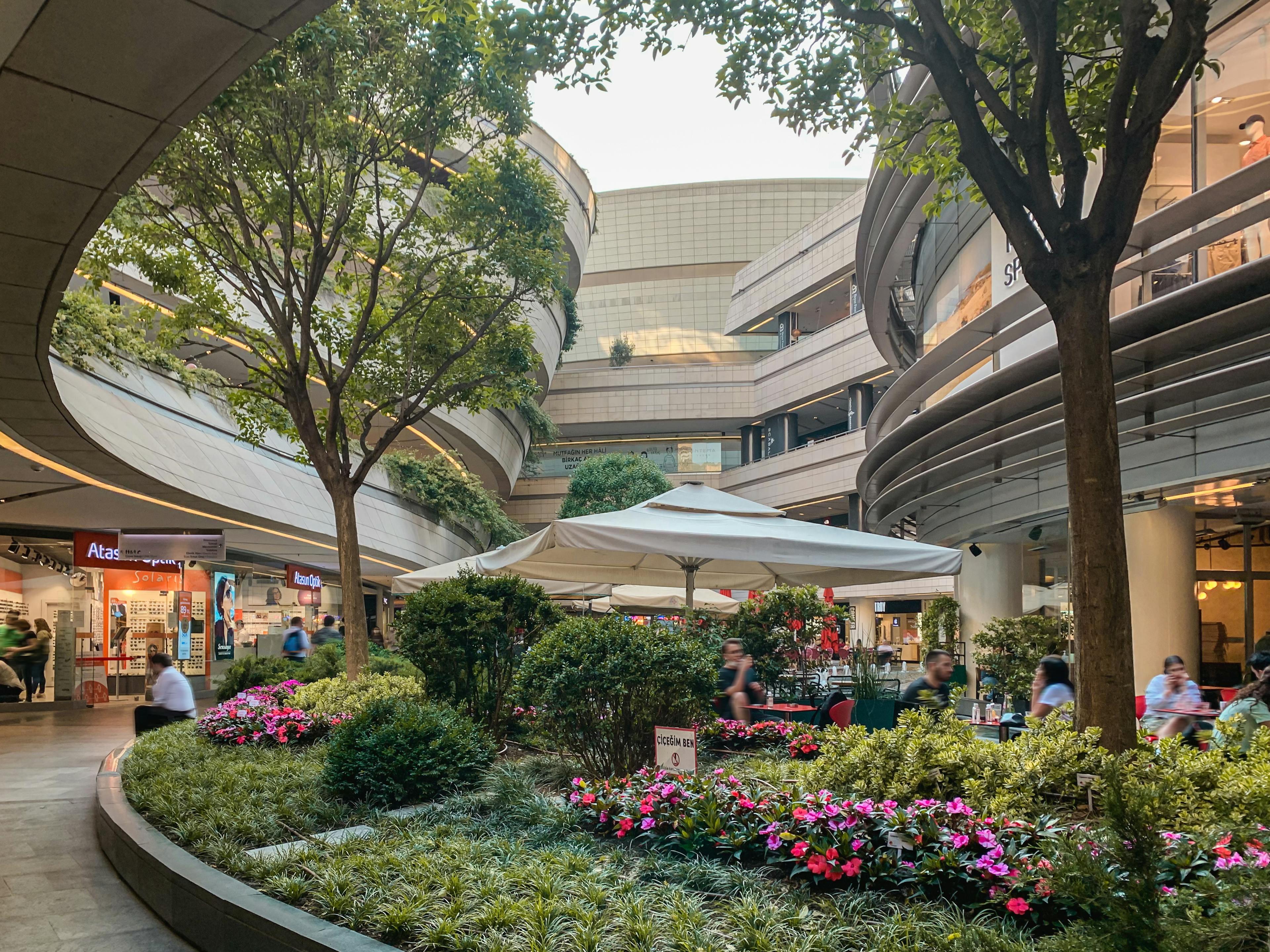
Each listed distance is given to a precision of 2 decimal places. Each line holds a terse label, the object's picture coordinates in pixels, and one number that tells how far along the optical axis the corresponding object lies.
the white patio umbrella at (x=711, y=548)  8.44
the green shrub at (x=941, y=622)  20.55
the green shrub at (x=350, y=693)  10.43
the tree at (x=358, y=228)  11.48
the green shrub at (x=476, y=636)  10.42
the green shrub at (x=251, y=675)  14.80
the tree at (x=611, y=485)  47.47
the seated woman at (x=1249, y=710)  6.52
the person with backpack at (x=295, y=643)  17.30
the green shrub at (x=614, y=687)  7.12
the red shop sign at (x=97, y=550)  18.55
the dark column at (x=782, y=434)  51.06
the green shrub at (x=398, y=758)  6.98
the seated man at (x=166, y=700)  11.51
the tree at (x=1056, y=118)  5.28
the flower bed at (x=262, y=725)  9.80
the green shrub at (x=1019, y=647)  15.41
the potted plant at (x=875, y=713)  8.96
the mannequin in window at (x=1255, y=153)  8.70
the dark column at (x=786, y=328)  50.56
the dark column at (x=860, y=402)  43.59
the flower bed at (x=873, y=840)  4.01
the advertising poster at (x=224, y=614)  24.34
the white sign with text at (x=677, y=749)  6.07
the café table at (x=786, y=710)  10.60
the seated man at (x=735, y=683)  9.34
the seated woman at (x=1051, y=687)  8.21
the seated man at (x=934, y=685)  9.41
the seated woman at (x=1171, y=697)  8.47
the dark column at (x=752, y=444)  54.16
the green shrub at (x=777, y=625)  14.99
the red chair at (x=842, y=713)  9.90
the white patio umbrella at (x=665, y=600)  19.69
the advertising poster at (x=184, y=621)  22.89
